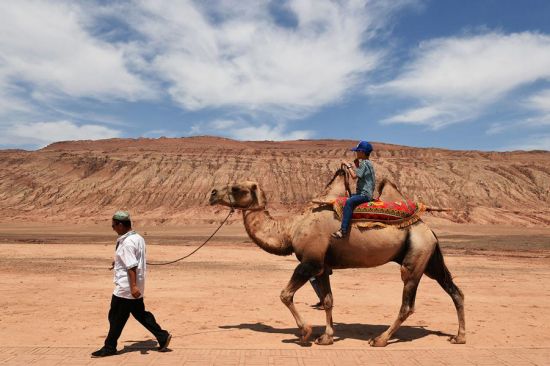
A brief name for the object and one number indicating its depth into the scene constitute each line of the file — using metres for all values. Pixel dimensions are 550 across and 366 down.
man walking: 7.21
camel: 8.46
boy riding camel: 8.38
